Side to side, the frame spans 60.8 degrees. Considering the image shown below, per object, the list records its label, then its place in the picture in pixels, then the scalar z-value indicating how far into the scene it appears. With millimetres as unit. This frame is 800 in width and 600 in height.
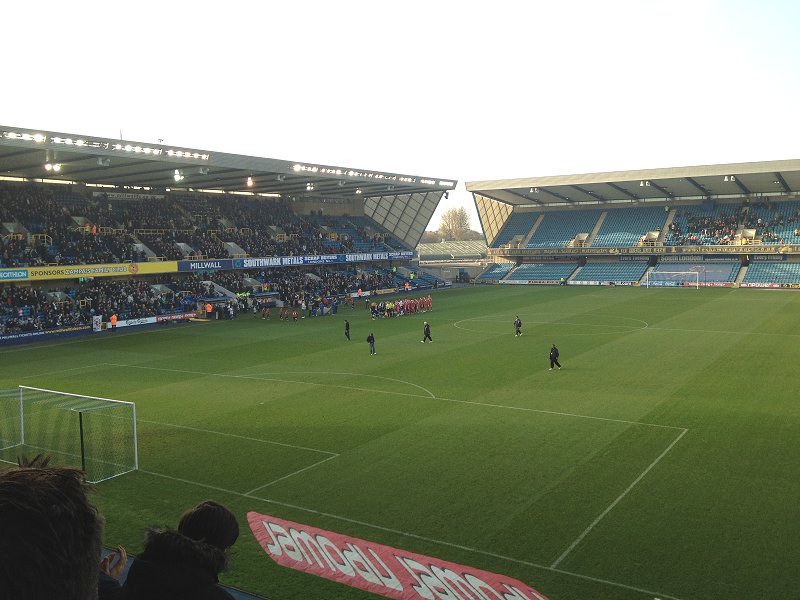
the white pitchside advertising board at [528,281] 72312
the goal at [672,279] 64488
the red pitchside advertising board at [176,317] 44025
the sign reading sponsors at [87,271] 40053
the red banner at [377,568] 9336
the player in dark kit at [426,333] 32719
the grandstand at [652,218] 64188
